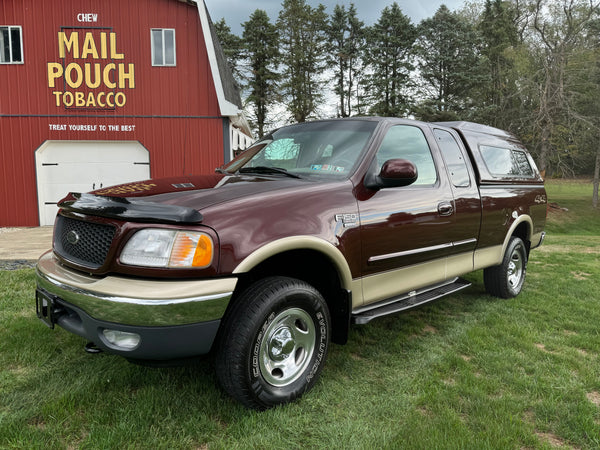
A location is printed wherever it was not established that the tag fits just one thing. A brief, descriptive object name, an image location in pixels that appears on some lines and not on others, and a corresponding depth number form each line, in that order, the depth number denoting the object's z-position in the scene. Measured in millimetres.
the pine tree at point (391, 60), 30594
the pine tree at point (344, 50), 36938
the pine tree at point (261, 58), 34438
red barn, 11641
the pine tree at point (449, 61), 30641
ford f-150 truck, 2211
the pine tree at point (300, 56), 34469
